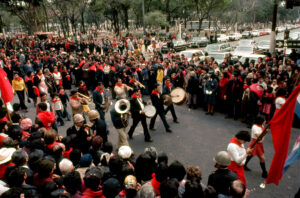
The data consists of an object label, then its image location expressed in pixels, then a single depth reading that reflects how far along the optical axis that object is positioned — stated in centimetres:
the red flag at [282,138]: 357
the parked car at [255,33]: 4484
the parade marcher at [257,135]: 512
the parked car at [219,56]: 1604
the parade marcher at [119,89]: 891
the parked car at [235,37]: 3981
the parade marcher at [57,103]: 830
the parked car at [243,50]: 1783
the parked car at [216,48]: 2127
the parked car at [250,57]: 1484
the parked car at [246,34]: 4211
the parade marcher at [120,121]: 660
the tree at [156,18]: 4119
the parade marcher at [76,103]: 767
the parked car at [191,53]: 1751
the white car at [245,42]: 2255
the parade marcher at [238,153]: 417
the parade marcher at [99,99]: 784
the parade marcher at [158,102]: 792
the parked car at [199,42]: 3076
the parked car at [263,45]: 2401
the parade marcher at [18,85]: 1012
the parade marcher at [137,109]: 727
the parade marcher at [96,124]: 580
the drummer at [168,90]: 888
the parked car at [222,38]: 3683
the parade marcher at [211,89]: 930
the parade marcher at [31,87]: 982
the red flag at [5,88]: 586
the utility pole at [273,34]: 1560
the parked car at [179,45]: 2749
